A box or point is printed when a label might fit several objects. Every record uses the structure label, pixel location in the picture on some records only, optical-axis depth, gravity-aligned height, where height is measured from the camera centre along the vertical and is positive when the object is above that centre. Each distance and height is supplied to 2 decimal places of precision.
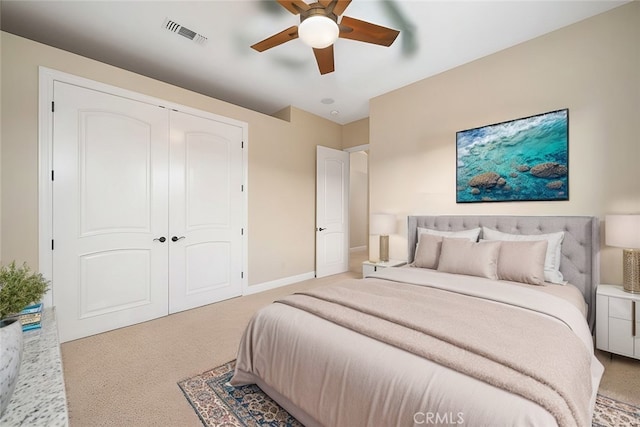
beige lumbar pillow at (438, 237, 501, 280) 2.28 -0.40
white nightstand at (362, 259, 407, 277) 3.40 -0.66
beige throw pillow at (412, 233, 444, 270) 2.72 -0.40
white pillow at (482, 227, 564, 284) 2.27 -0.35
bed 0.94 -0.59
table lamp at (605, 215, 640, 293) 1.97 -0.21
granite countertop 0.86 -0.67
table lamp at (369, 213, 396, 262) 3.55 -0.20
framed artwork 2.50 +0.54
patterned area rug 1.51 -1.17
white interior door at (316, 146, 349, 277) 4.70 +0.04
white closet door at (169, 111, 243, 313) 3.12 +0.02
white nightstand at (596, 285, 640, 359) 1.96 -0.81
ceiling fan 1.71 +1.30
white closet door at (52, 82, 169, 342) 2.42 +0.02
